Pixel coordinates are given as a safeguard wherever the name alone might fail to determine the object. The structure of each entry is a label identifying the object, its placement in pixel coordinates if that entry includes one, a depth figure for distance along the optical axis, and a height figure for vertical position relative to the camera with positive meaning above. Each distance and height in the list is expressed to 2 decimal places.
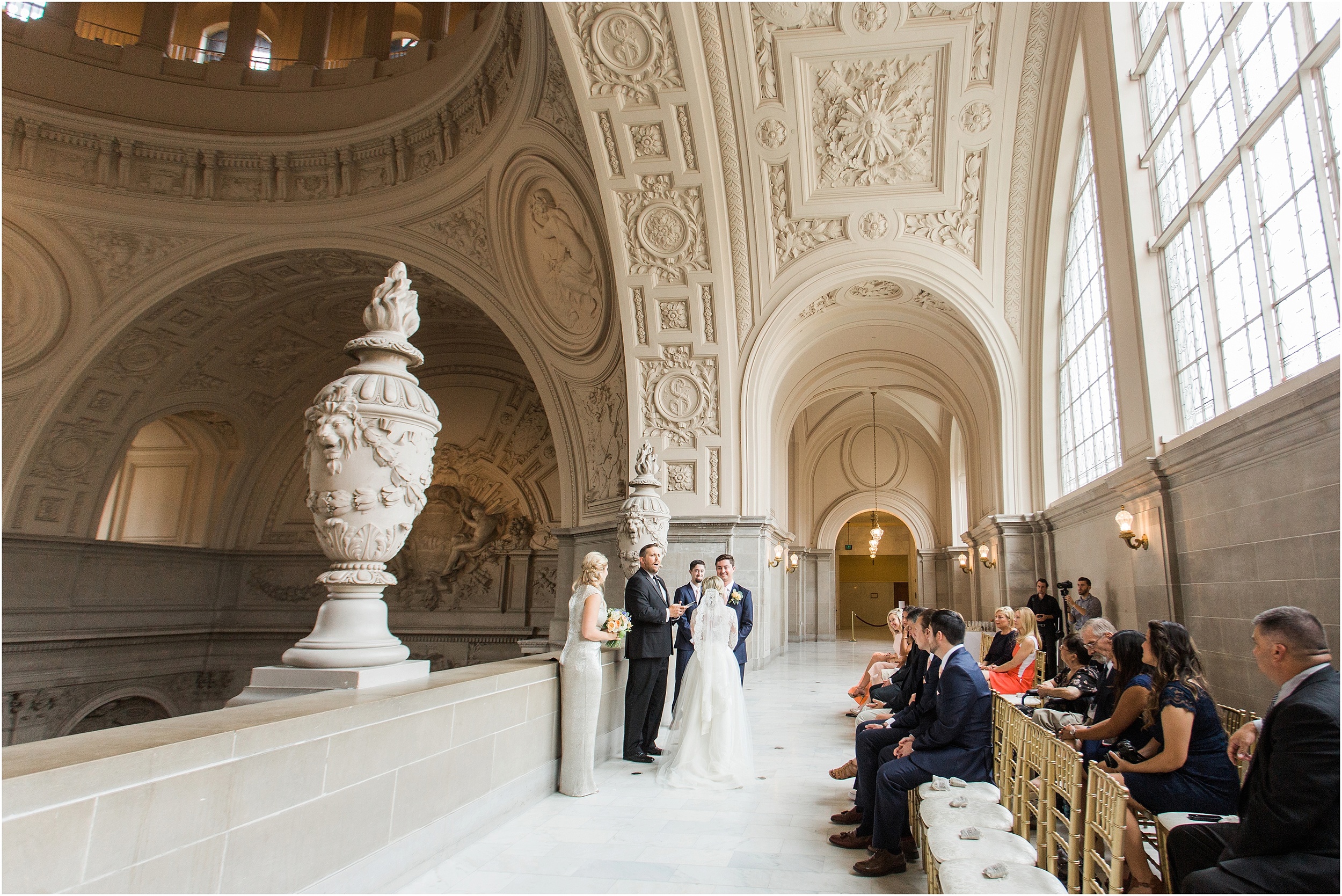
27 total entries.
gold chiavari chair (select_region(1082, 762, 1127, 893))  2.37 -0.77
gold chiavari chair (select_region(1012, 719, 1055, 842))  3.09 -0.72
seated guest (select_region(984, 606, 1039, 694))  7.31 -0.73
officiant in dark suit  5.73 -0.49
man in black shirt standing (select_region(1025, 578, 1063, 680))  10.91 -0.30
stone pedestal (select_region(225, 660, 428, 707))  3.57 -0.49
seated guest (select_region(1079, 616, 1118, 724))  4.60 -0.35
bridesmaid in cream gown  4.82 -0.62
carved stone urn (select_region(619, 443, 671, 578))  7.52 +0.74
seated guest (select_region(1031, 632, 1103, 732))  5.27 -0.64
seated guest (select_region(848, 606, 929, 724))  5.11 -0.69
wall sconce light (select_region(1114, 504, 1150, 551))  7.86 +0.73
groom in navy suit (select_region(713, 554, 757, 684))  6.19 -0.09
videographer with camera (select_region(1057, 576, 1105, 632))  9.09 -0.07
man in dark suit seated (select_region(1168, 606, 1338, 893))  2.10 -0.53
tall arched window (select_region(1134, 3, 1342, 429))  5.43 +3.63
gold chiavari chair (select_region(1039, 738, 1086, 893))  2.77 -0.78
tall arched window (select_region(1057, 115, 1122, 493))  10.18 +3.58
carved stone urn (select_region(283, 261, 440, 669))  3.73 +0.46
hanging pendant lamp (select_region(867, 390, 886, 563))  23.02 +1.73
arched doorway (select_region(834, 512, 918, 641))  31.33 +0.86
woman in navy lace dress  3.23 -0.71
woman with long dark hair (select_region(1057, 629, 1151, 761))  3.84 -0.48
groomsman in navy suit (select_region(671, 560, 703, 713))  6.29 -0.39
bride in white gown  5.14 -0.92
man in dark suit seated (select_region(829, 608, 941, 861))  4.10 -0.80
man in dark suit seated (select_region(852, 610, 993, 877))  3.67 -0.79
